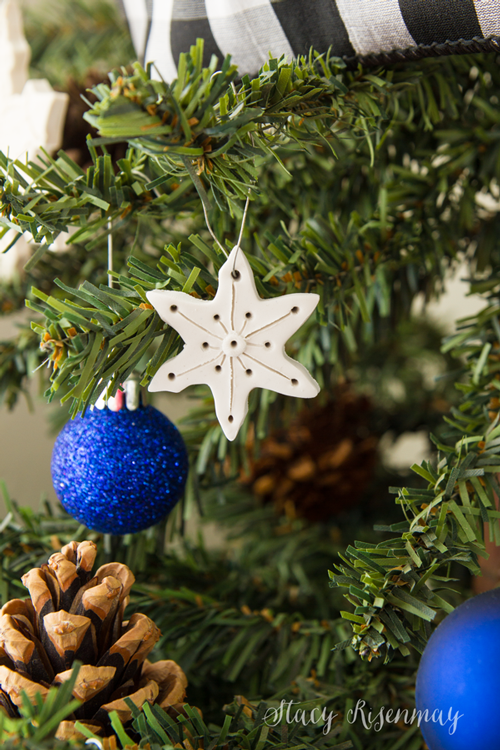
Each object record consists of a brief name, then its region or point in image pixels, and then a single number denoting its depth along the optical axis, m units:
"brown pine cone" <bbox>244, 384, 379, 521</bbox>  0.51
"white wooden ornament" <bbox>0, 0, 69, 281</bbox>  0.35
